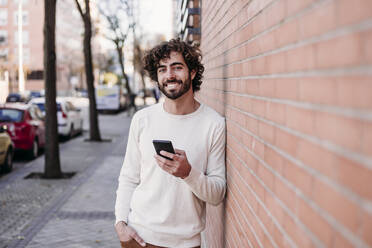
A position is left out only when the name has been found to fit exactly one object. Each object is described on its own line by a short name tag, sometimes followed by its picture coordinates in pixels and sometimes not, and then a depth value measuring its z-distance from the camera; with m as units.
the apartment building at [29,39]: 85.25
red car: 13.54
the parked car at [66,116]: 18.72
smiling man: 2.96
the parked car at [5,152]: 11.35
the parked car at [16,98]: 44.28
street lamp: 26.94
